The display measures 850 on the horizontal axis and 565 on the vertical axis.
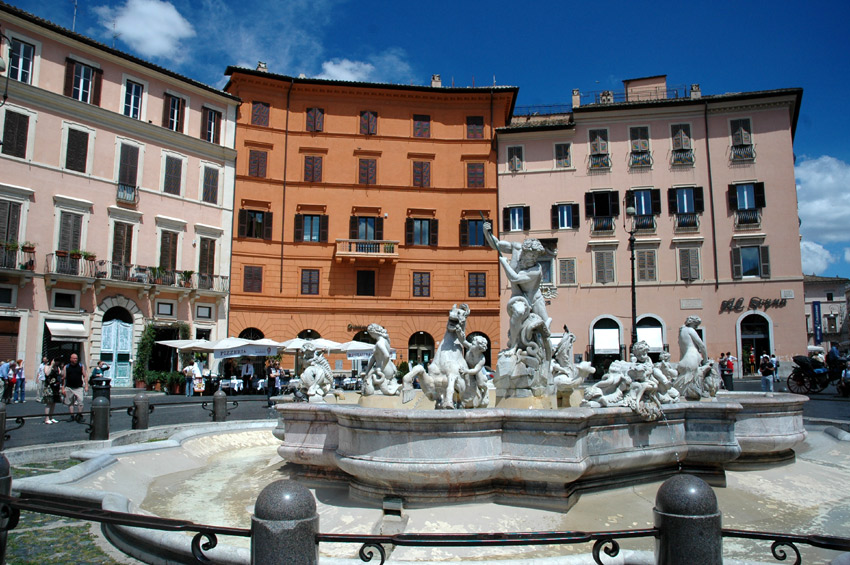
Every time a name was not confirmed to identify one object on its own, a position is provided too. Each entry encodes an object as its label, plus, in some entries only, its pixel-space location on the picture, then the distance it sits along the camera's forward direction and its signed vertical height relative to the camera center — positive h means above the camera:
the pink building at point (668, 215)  34.25 +7.75
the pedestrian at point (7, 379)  20.28 -1.17
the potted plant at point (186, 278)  31.98 +3.42
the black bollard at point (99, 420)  10.36 -1.25
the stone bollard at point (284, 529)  3.30 -0.96
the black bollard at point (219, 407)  14.05 -1.37
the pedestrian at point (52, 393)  13.27 -1.04
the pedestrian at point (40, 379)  19.78 -1.13
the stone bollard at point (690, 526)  3.24 -0.90
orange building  35.81 +8.27
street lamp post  20.75 +3.99
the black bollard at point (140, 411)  11.92 -1.26
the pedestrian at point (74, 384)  13.84 -0.88
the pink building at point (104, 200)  26.98 +6.99
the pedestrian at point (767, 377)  20.63 -0.83
